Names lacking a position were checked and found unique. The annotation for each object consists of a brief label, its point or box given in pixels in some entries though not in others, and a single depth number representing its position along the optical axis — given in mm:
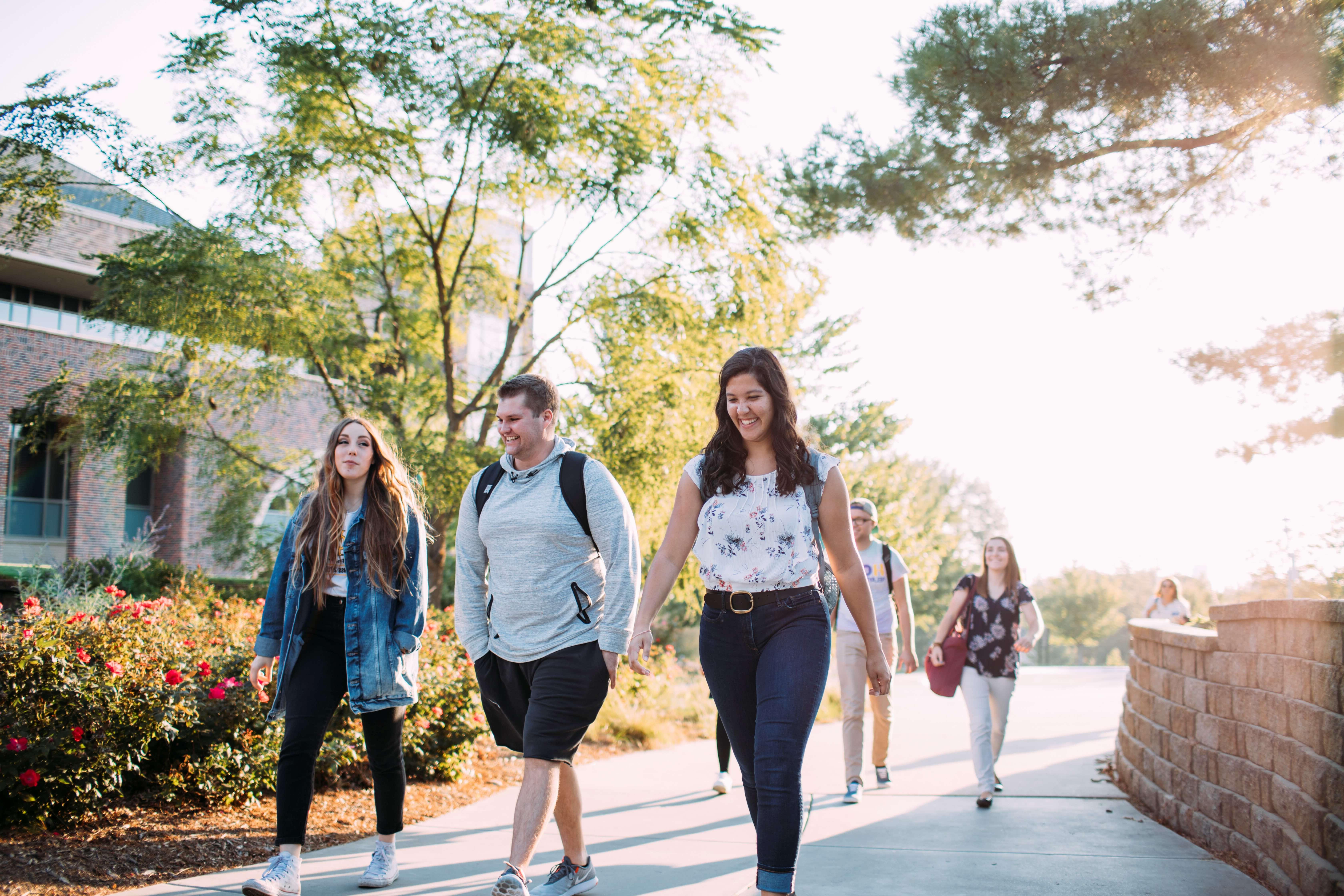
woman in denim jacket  3994
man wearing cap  6664
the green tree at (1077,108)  6488
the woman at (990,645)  6496
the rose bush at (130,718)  4535
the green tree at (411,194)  10117
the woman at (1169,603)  12133
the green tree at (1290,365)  8539
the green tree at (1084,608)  47344
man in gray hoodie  3707
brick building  20391
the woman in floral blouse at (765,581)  3258
